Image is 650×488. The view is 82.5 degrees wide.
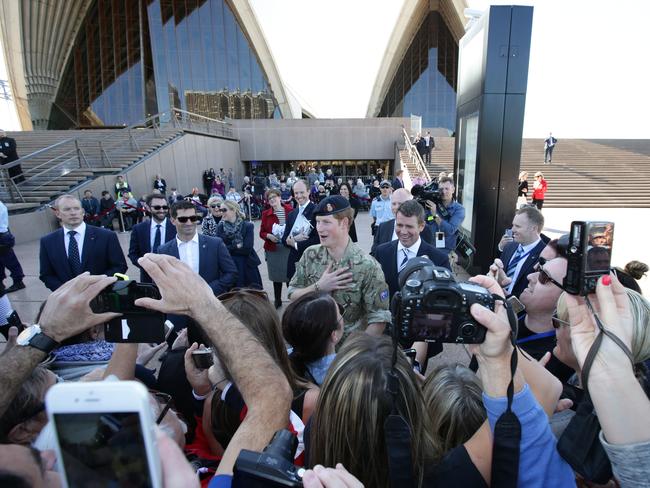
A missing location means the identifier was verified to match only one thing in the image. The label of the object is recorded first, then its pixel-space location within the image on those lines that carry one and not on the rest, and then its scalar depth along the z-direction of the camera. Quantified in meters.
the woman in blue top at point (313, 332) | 1.94
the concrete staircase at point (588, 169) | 16.31
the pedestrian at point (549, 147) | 19.81
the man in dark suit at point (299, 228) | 4.99
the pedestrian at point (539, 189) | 13.05
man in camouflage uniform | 2.80
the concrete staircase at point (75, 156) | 11.97
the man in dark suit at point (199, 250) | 3.88
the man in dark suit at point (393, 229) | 4.45
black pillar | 6.10
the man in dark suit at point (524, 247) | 3.57
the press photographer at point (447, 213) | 5.26
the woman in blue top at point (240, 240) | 5.13
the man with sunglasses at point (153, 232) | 4.82
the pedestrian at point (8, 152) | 11.45
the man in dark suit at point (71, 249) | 4.14
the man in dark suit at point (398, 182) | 11.36
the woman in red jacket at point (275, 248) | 5.86
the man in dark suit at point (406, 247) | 3.34
